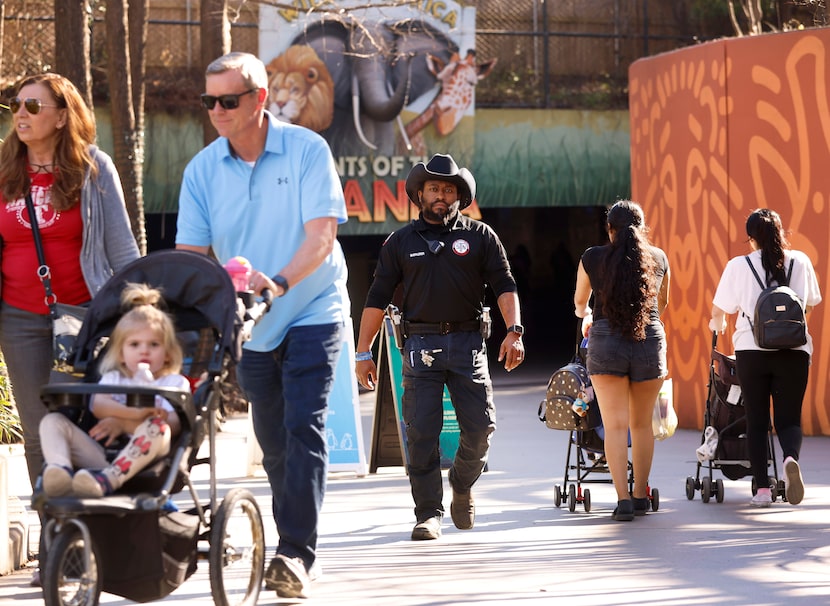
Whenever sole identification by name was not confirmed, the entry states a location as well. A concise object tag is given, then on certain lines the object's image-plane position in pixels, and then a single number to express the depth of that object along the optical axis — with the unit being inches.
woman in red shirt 515.8
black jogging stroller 392.8
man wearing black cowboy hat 625.6
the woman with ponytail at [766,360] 727.7
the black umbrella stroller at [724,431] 755.4
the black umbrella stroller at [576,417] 725.3
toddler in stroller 397.1
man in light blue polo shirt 483.2
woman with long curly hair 679.7
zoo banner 1652.3
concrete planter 562.3
